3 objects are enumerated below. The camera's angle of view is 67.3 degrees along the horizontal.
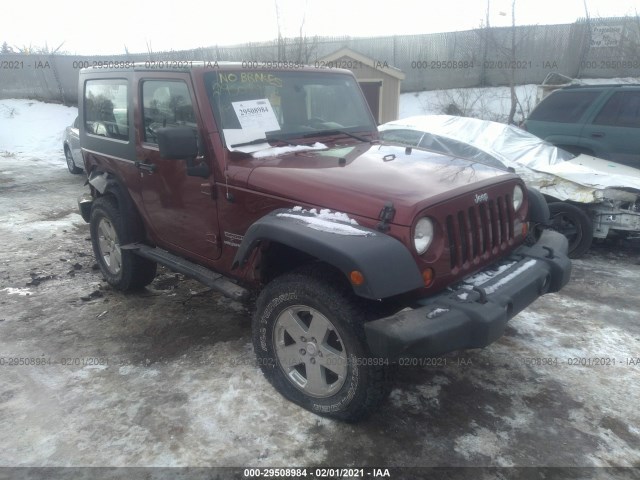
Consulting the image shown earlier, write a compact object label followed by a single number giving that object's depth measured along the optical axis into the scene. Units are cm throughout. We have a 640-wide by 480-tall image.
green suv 674
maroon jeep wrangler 247
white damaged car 548
